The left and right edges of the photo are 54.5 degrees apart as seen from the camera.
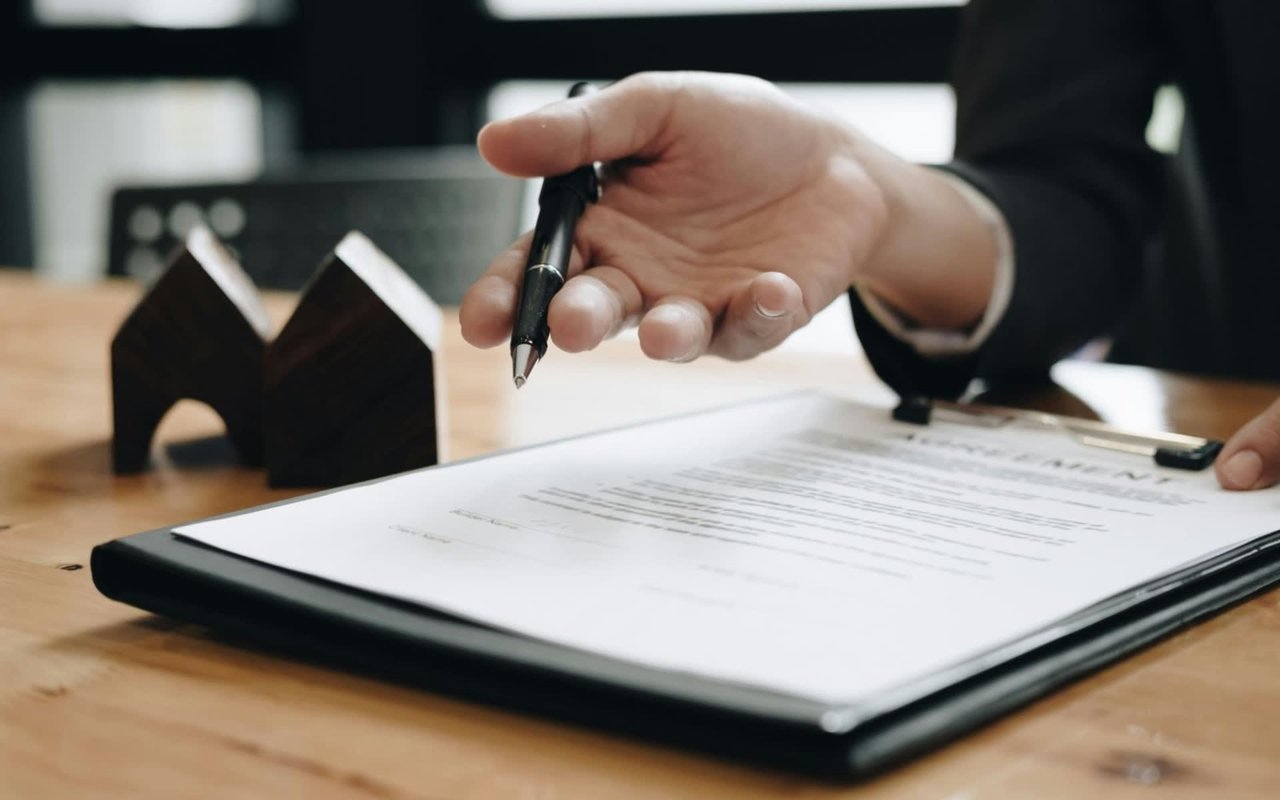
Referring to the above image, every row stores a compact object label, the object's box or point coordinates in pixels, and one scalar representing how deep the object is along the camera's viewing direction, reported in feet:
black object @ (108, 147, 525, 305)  5.75
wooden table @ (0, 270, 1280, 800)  1.02
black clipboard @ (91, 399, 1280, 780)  1.00
